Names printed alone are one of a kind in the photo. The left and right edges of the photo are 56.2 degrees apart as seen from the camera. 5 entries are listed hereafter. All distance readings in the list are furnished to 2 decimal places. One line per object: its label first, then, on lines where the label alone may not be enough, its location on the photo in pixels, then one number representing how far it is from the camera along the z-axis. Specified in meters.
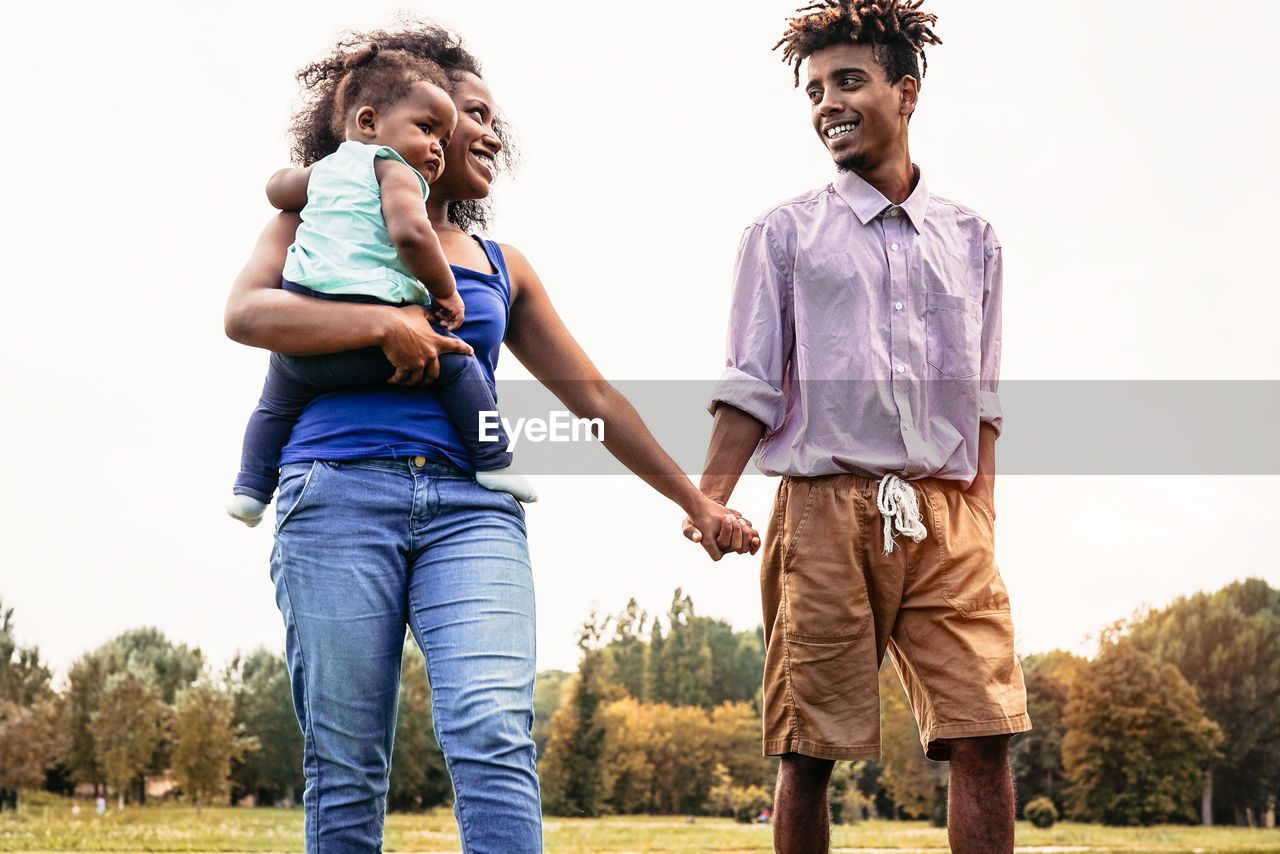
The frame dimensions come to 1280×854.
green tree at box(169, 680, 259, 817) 14.84
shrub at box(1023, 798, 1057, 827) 14.75
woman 1.89
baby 1.98
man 2.69
